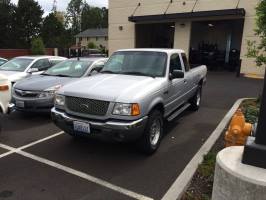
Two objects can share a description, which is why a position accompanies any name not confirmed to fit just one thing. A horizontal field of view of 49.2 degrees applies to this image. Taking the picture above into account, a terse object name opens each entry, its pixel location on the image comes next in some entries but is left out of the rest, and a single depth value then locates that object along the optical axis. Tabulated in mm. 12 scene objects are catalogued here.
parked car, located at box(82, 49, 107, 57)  30919
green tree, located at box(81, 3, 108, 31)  92250
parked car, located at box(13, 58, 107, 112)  7039
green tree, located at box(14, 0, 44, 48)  49788
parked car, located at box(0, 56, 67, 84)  9423
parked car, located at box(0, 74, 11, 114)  5785
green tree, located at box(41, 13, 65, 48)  51894
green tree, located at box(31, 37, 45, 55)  32125
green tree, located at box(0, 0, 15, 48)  47969
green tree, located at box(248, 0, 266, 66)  7488
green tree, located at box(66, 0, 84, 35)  97000
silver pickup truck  4566
